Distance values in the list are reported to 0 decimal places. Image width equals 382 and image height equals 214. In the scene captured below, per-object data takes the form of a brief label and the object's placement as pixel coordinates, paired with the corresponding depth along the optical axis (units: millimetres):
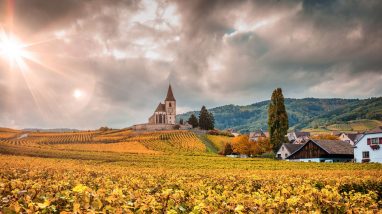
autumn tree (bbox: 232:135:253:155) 99812
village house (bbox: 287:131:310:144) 190125
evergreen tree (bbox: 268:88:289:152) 88062
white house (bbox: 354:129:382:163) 72062
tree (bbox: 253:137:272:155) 96750
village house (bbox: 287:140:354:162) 79125
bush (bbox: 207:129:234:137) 136200
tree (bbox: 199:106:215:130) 147625
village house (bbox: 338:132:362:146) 143875
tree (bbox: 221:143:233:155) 106438
